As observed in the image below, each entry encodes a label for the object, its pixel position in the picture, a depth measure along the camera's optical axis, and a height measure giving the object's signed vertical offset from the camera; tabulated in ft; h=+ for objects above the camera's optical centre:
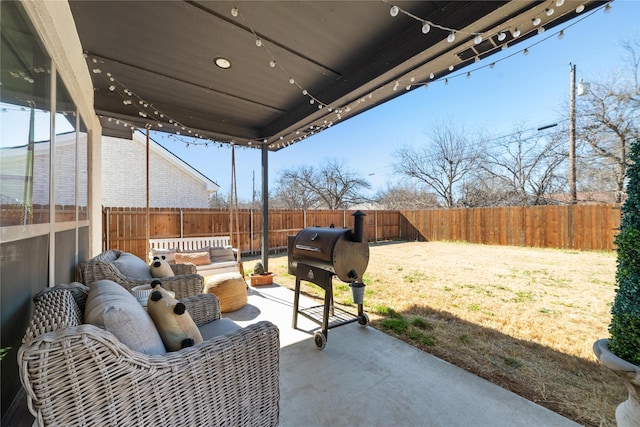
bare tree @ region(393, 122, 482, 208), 48.01 +10.54
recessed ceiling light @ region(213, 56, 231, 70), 8.55 +5.14
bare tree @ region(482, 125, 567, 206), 38.01 +7.62
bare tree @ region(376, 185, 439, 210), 53.52 +3.52
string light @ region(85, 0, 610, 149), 6.36 +4.50
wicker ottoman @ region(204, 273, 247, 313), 10.78 -3.09
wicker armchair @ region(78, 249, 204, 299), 6.89 -1.68
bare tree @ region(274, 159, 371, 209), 57.72 +6.68
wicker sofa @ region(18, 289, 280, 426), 2.40 -1.86
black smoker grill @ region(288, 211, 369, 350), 8.00 -1.43
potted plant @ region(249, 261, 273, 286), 14.96 -3.53
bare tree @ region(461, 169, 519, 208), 42.96 +3.80
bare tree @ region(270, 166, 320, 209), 58.34 +5.36
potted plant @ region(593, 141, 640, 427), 4.14 -1.62
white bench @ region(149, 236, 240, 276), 15.07 -2.26
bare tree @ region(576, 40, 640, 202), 24.71 +10.58
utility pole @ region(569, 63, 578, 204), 31.26 +8.93
